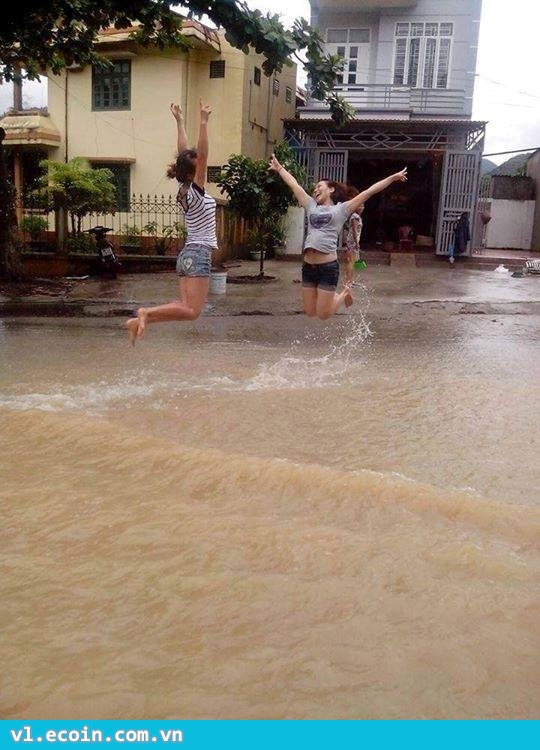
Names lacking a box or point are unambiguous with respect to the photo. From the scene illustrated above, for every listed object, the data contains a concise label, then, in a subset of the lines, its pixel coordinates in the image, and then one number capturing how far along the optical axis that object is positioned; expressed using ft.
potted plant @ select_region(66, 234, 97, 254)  53.72
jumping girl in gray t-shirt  19.75
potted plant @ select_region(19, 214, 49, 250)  60.85
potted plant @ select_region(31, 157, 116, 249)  51.55
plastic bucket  42.63
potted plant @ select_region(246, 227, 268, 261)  66.33
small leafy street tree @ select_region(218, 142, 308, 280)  46.42
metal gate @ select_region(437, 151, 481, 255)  65.92
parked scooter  49.65
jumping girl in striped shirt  17.26
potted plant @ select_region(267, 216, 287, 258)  66.64
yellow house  65.10
